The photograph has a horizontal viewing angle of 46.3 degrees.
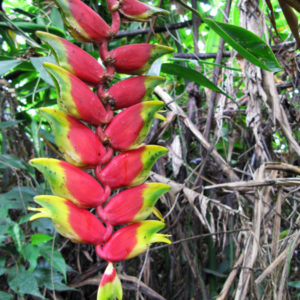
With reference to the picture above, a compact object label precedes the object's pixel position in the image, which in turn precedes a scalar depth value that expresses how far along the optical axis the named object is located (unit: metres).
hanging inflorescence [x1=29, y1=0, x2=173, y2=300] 0.40
